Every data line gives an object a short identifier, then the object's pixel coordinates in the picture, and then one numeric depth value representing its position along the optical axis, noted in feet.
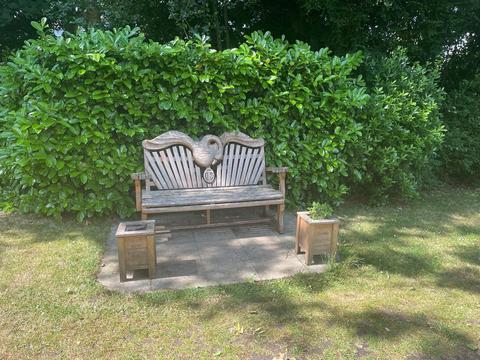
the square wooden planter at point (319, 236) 11.66
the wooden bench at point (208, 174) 13.82
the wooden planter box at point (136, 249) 10.25
